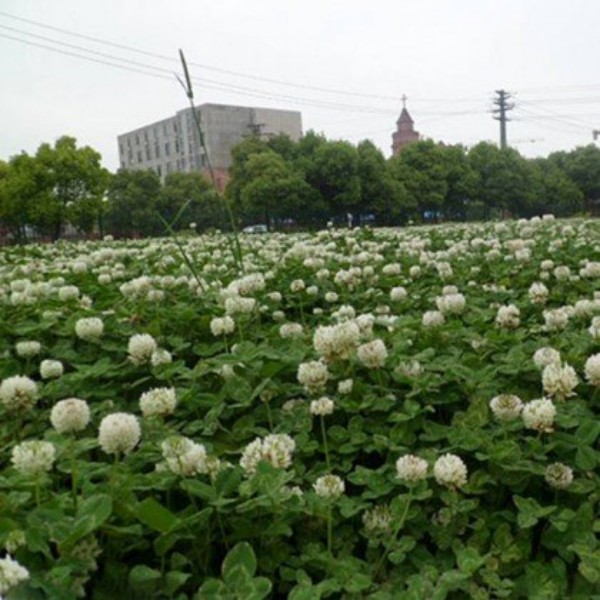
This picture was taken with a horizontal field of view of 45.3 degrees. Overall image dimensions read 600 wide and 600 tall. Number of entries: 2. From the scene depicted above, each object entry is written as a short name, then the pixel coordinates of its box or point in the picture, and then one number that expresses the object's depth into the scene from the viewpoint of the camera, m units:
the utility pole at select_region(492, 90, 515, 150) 57.84
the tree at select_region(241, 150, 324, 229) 32.16
